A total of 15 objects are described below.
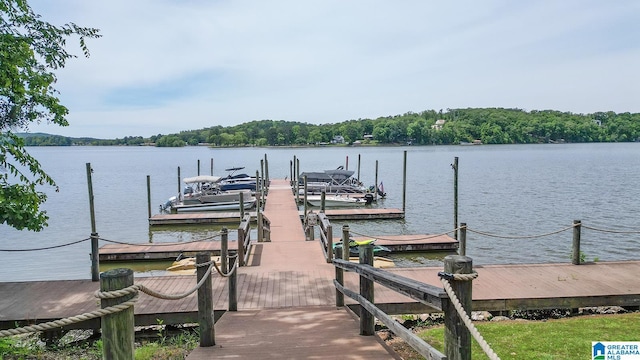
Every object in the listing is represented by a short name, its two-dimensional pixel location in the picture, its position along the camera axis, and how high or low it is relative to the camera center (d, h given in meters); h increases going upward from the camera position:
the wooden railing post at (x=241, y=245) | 10.40 -2.33
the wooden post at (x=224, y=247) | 9.35 -2.18
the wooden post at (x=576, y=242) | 9.94 -2.15
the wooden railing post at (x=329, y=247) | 10.71 -2.43
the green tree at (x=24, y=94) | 5.77 +0.75
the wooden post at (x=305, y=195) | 20.15 -2.29
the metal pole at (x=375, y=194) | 30.72 -3.39
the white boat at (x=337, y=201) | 28.03 -3.45
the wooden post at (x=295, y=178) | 32.42 -2.60
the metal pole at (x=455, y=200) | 16.69 -2.03
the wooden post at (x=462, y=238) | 10.71 -2.22
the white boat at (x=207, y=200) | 26.64 -3.27
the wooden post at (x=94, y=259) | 9.54 -2.43
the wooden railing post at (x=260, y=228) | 14.01 -2.56
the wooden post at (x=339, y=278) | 6.21 -1.85
